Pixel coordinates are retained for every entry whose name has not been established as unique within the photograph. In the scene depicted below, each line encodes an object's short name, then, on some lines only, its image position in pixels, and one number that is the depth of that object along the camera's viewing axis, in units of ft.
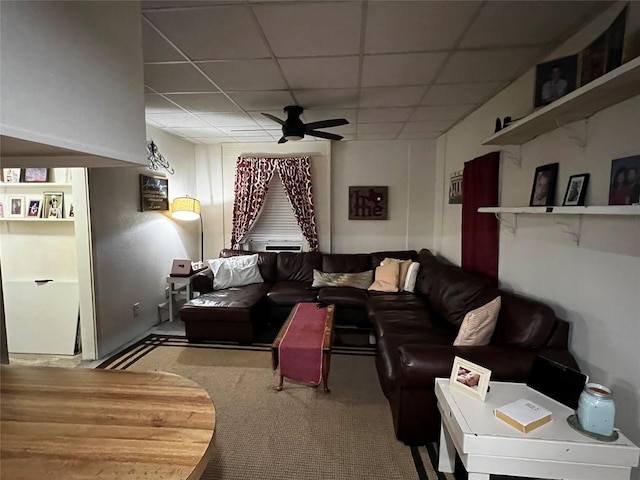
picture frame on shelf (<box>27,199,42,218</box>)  10.44
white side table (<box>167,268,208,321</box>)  13.48
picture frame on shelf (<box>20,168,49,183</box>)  10.28
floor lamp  14.15
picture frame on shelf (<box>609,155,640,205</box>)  4.84
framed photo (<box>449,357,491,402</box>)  5.10
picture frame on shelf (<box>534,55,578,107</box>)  5.77
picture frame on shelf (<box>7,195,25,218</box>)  10.49
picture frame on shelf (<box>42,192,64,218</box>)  10.45
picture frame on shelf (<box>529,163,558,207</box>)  6.92
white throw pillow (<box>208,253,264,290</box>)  13.73
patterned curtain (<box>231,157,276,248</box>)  16.34
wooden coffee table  8.22
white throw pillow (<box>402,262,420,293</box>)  12.87
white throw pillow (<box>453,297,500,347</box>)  6.88
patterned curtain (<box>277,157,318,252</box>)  16.14
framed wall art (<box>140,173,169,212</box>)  12.49
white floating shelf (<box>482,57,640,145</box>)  4.21
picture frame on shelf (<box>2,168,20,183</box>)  10.28
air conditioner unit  16.89
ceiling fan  10.23
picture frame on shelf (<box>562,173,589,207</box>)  5.96
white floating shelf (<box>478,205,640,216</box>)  4.19
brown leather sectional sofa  6.22
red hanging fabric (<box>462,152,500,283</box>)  9.60
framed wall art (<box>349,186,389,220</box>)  16.24
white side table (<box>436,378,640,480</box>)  4.17
